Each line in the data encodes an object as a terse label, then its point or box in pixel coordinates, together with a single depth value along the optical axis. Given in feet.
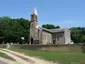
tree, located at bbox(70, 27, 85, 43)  159.90
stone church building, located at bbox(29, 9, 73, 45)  120.07
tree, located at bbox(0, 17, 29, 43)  130.23
